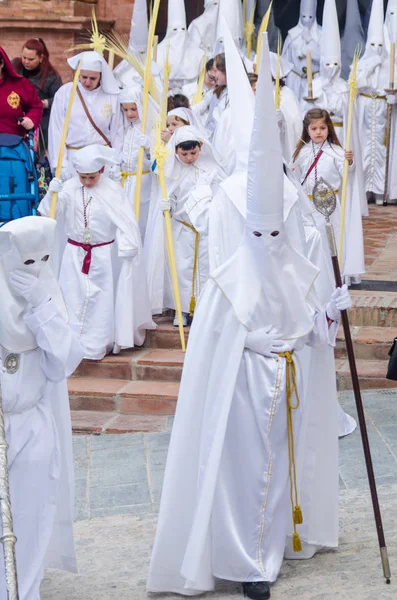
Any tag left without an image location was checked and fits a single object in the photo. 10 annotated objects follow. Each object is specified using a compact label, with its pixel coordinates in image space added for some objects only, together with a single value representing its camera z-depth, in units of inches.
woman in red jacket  427.8
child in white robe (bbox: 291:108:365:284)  390.3
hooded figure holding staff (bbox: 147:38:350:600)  217.8
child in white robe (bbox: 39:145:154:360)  371.2
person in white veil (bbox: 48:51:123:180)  455.8
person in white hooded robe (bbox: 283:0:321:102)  645.3
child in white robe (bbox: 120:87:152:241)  437.1
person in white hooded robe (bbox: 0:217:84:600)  192.1
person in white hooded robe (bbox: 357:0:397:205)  623.5
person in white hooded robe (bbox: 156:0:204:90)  616.4
